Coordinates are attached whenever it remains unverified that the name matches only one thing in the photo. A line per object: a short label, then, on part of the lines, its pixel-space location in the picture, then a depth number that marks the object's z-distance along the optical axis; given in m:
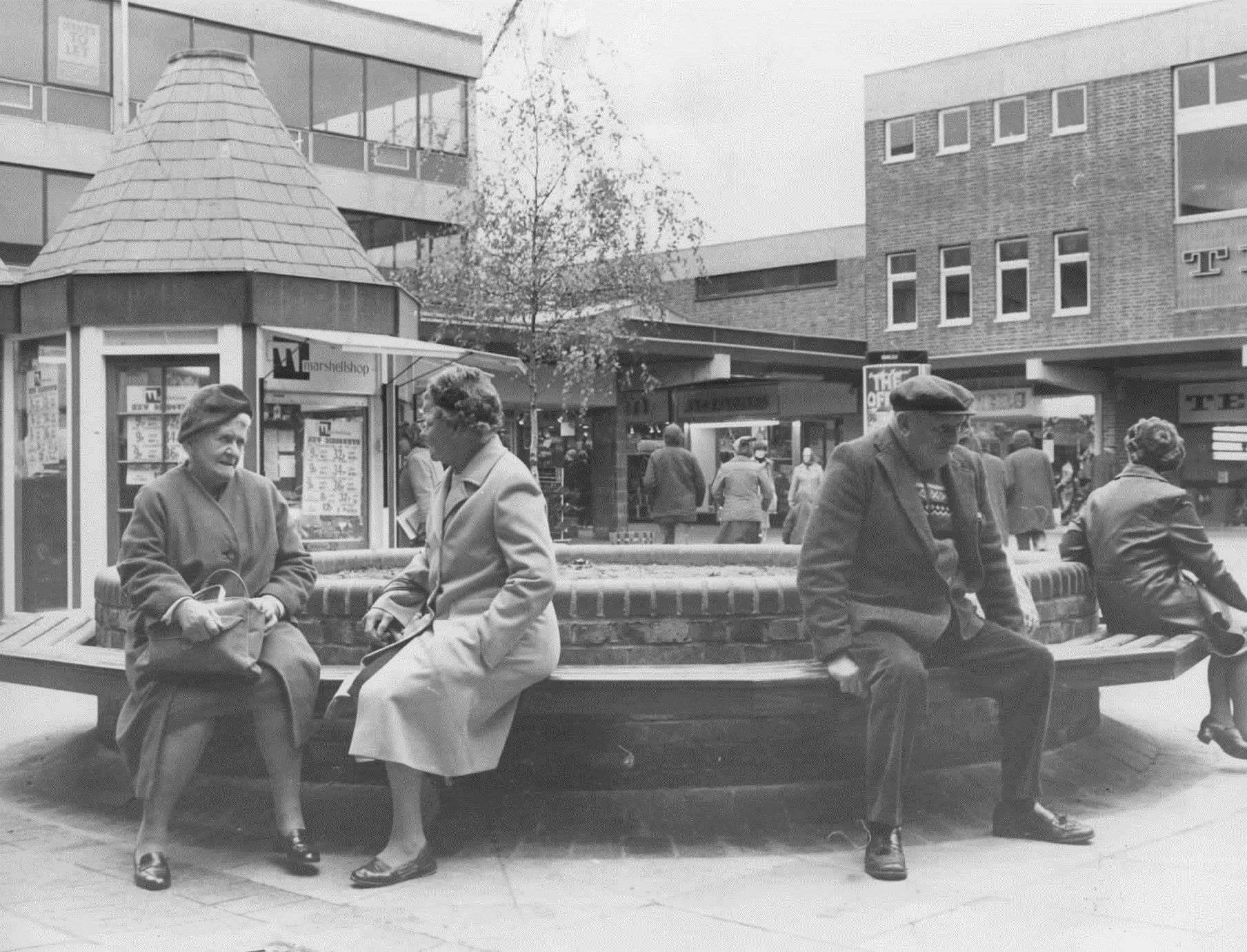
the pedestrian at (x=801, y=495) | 17.20
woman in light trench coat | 4.76
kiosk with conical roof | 12.25
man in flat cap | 4.88
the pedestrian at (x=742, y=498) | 16.75
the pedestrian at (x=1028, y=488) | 17.20
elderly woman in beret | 4.96
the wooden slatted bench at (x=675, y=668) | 5.10
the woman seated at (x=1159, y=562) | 6.62
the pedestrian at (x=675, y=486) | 16.81
